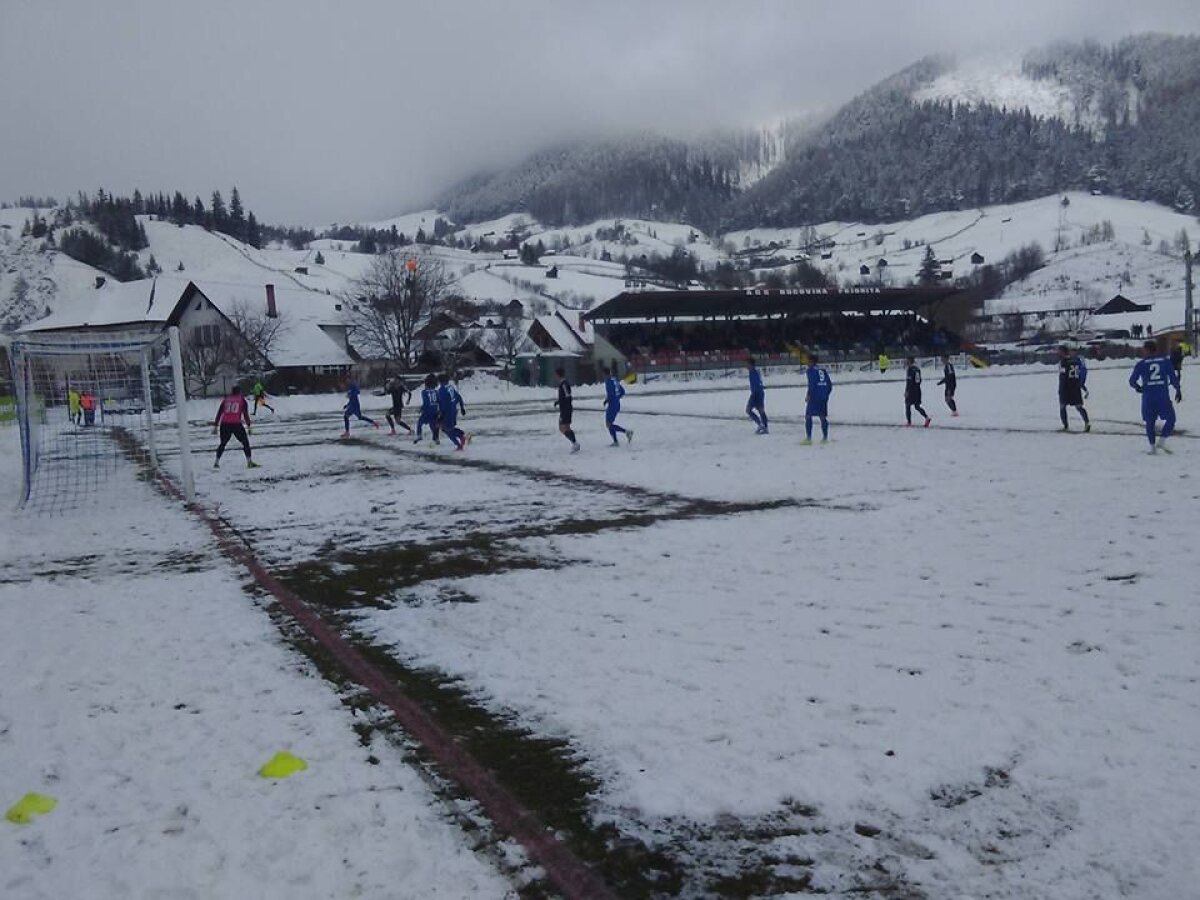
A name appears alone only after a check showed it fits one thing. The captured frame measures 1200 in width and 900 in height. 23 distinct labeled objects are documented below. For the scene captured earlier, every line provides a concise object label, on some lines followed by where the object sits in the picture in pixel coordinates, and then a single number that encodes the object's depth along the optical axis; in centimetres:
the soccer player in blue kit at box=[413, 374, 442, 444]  2236
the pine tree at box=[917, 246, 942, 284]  14627
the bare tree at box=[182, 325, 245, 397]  6097
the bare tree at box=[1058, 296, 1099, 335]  10888
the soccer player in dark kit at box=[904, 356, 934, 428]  2114
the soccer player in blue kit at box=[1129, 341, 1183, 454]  1420
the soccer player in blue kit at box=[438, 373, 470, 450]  2084
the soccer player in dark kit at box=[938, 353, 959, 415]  2381
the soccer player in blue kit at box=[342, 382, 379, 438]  2627
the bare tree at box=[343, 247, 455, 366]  7162
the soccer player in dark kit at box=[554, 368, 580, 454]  1916
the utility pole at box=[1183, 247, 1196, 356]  5457
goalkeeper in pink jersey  1812
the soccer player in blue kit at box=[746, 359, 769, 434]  2079
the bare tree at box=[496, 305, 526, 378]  10209
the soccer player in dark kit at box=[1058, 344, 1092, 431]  1830
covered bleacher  6781
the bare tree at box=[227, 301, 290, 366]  6588
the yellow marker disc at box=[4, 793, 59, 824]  388
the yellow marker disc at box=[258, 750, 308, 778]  418
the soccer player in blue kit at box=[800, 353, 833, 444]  1808
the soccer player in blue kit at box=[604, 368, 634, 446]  1953
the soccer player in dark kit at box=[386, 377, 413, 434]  2623
